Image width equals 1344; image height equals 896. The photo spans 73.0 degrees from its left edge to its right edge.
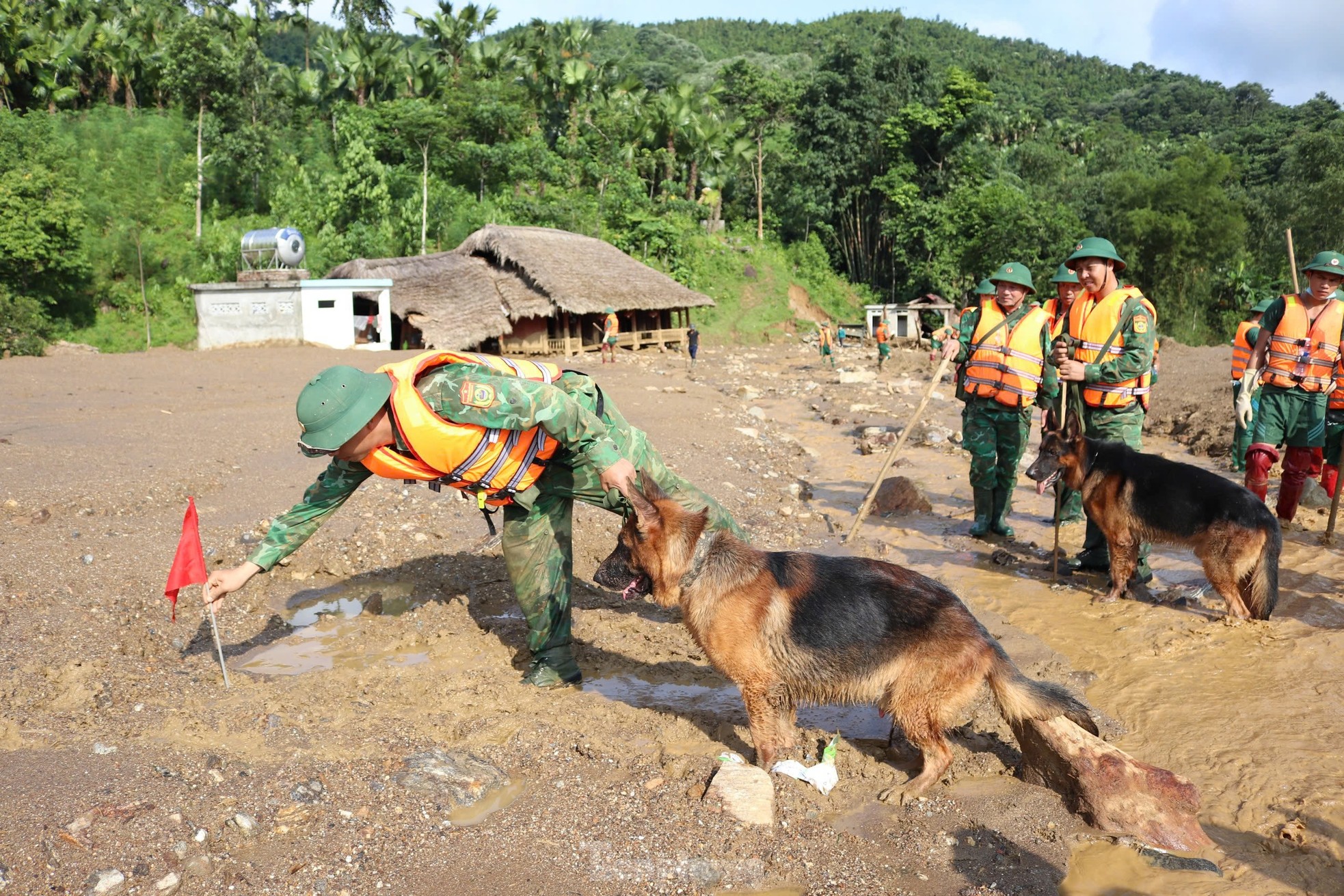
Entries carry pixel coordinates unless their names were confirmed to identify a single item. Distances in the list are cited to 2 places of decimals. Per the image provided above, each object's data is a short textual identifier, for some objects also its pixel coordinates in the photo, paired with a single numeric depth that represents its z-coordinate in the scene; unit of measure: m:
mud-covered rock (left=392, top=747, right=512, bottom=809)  3.91
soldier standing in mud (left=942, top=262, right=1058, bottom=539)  7.99
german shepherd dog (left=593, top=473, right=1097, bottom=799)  4.00
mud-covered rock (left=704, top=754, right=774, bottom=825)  3.81
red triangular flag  4.48
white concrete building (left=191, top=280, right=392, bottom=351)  25.98
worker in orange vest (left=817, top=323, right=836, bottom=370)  31.94
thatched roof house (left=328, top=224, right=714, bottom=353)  28.30
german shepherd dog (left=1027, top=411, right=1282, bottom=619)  5.93
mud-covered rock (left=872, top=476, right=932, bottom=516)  9.76
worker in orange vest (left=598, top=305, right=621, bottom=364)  28.75
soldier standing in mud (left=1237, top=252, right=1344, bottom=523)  7.64
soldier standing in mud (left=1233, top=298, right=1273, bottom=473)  11.08
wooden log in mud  3.75
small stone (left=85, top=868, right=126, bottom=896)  3.07
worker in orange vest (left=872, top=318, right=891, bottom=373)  31.53
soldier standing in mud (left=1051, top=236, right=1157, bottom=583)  6.96
